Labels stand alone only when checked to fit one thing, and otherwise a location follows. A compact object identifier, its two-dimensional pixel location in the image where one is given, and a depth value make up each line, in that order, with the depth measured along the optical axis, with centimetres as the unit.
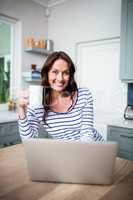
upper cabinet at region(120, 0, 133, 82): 266
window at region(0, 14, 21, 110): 338
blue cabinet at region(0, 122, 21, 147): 264
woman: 134
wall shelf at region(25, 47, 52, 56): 341
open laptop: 91
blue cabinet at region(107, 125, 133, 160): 246
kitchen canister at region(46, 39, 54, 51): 367
